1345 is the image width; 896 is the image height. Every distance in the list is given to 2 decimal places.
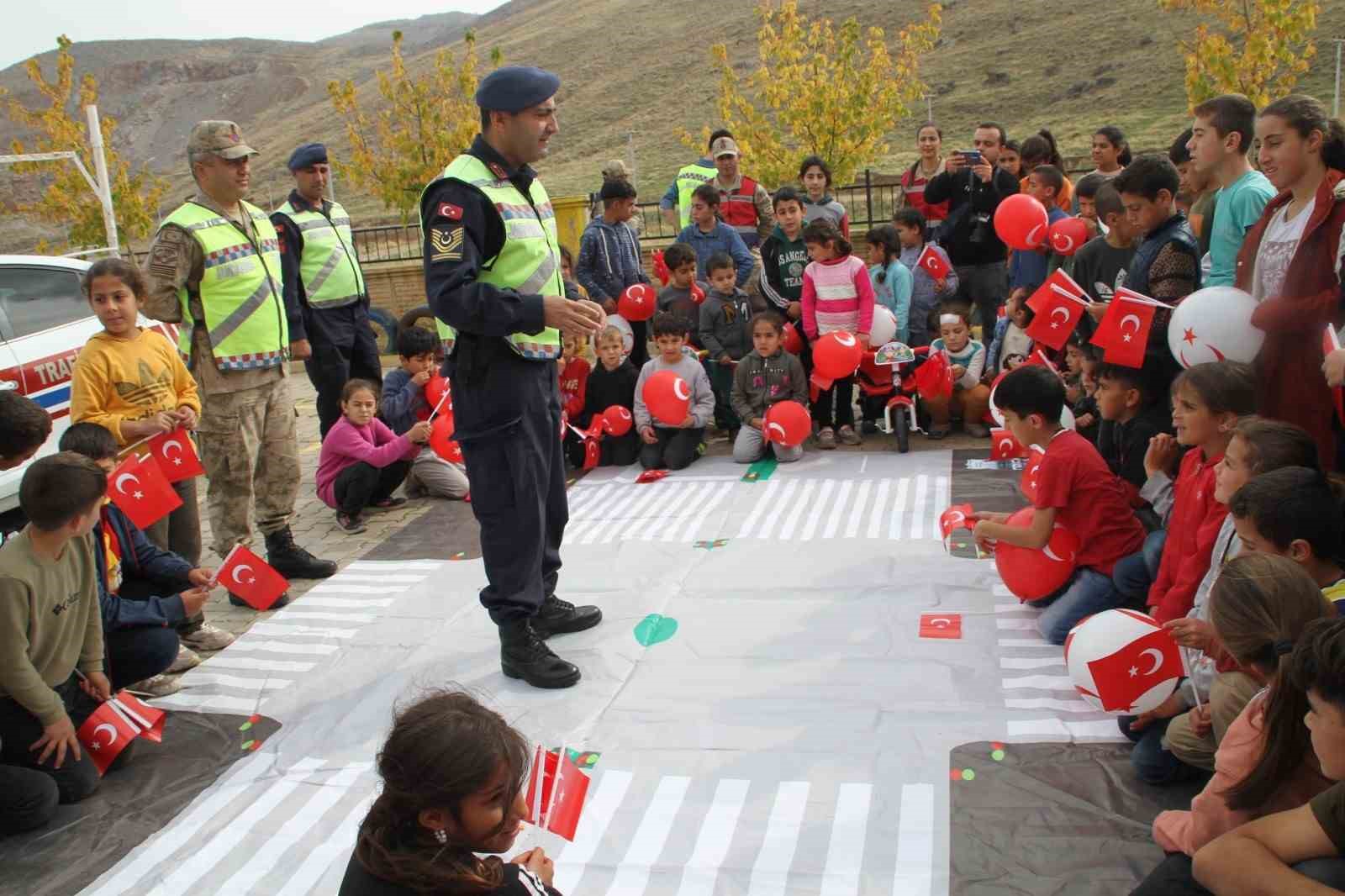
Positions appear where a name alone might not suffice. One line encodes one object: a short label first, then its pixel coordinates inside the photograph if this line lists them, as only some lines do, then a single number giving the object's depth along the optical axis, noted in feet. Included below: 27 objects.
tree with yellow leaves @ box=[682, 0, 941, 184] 48.03
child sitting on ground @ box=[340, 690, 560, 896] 5.52
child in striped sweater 20.86
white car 18.74
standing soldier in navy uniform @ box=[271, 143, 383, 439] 18.97
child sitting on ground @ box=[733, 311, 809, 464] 20.48
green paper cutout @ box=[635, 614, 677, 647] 12.96
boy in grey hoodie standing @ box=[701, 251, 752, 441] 22.49
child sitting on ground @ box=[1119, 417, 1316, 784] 8.54
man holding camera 22.58
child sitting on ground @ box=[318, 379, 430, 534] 18.45
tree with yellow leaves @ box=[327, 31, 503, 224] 61.87
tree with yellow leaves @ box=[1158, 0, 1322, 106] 43.32
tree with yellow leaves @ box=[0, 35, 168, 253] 55.57
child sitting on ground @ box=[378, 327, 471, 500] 19.66
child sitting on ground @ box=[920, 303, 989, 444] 20.65
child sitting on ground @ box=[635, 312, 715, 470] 20.58
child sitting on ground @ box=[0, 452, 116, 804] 9.93
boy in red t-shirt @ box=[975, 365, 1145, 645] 11.93
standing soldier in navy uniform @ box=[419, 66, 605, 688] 10.95
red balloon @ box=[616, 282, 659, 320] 22.30
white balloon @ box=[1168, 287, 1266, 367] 11.64
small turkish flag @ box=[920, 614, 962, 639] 12.42
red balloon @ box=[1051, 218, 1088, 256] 18.69
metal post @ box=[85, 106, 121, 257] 31.86
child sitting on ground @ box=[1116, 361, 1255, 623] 10.05
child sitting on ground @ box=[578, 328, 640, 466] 21.27
